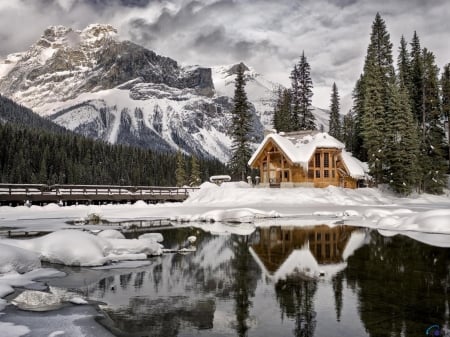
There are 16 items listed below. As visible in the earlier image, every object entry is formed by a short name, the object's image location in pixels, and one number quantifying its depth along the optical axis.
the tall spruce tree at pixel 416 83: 57.78
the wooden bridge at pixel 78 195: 42.18
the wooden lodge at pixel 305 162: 47.34
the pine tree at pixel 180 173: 86.96
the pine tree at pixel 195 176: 86.19
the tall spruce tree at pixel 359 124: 59.56
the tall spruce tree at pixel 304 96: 63.75
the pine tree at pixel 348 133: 66.02
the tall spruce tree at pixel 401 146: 46.44
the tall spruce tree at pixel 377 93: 48.91
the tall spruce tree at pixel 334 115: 79.38
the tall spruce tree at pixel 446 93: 55.10
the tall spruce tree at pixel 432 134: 50.38
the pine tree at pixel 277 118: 68.69
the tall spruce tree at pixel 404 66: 59.17
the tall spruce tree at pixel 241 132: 55.41
